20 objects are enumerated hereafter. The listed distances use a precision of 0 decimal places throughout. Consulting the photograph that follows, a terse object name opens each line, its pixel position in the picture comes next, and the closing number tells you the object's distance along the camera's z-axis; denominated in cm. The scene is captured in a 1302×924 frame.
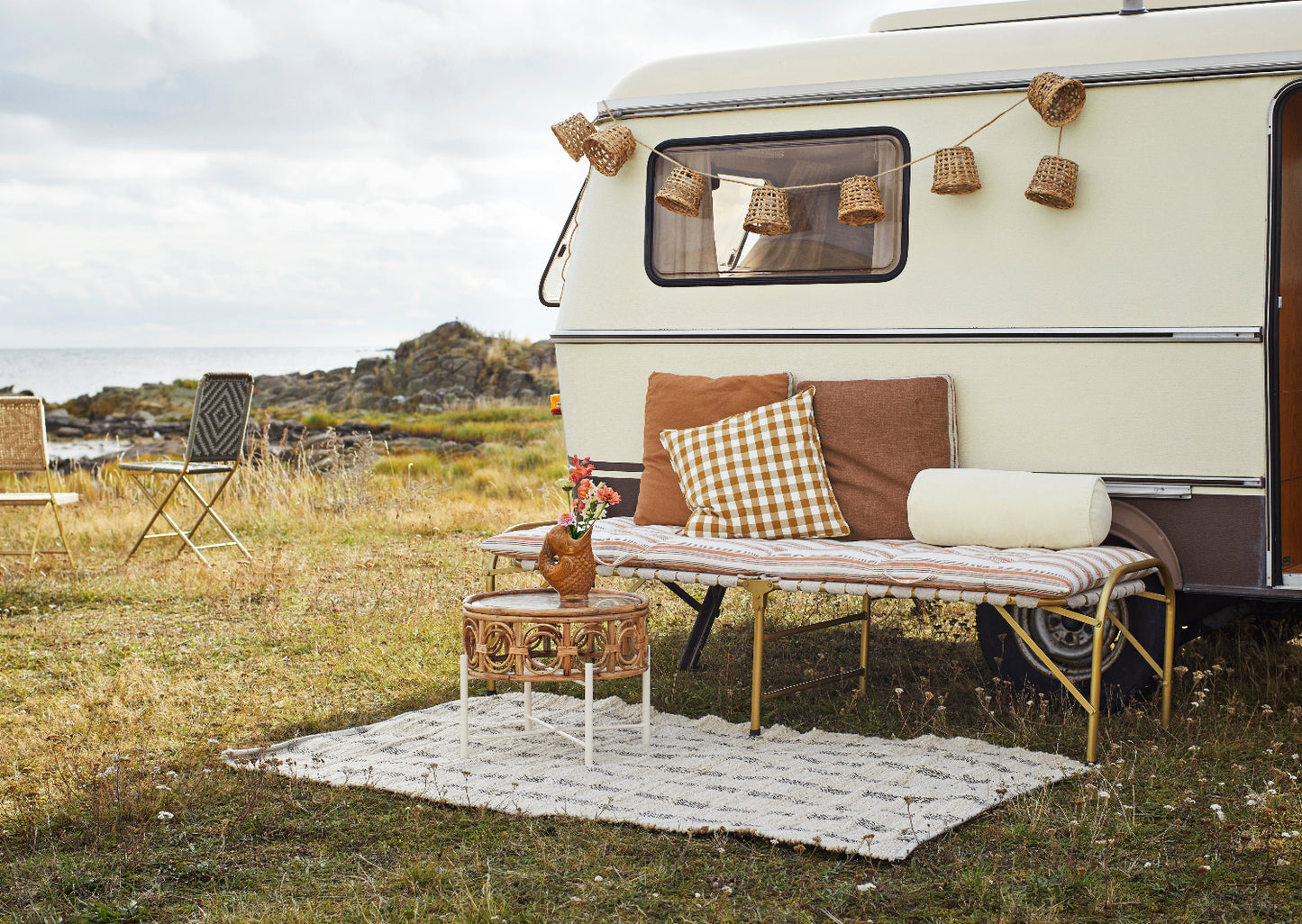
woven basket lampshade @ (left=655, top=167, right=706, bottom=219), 460
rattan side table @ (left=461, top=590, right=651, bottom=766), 357
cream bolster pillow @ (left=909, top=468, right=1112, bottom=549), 391
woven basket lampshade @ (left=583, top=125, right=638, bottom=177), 474
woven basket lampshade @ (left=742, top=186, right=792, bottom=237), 450
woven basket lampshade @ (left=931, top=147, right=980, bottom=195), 425
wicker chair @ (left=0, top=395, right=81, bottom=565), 688
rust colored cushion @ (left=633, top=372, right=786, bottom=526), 456
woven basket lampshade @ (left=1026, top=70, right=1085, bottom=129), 411
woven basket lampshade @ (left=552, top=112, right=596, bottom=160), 480
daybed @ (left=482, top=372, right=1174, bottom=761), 368
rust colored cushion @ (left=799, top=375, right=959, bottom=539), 433
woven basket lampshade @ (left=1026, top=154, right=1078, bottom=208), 411
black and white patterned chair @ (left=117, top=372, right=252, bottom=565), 726
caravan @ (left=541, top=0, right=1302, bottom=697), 398
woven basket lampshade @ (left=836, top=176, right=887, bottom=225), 435
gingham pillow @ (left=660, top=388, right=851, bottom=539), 440
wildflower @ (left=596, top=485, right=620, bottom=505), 378
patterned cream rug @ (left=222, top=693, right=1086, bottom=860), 317
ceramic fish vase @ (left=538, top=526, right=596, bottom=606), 368
